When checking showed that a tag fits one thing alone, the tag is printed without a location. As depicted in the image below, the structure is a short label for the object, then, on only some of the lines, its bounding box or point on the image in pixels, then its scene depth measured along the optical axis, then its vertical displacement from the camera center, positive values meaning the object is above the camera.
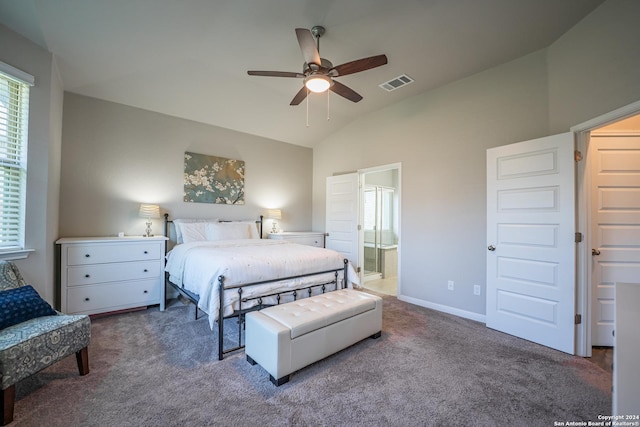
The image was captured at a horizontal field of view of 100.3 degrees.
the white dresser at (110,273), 3.16 -0.76
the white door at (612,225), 2.76 -0.05
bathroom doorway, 6.01 -0.39
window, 2.46 +0.53
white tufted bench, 2.09 -0.99
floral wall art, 4.48 +0.63
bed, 2.48 -0.62
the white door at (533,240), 2.69 -0.24
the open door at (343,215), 5.09 +0.03
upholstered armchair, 1.65 -0.84
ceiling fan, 2.31 +1.41
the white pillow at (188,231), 4.08 -0.25
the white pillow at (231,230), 4.23 -0.26
